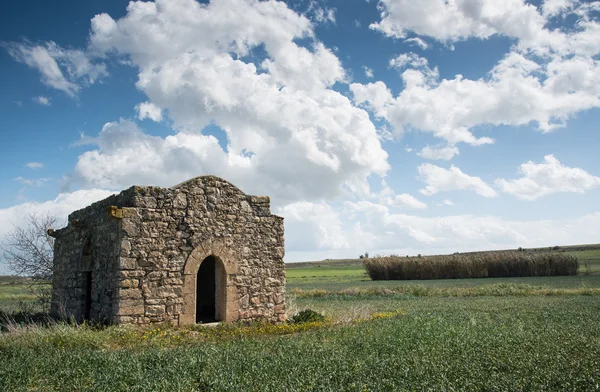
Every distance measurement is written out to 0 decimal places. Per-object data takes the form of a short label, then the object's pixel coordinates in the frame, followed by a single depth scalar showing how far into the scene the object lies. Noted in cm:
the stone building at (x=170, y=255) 1223
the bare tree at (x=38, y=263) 1984
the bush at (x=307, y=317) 1472
